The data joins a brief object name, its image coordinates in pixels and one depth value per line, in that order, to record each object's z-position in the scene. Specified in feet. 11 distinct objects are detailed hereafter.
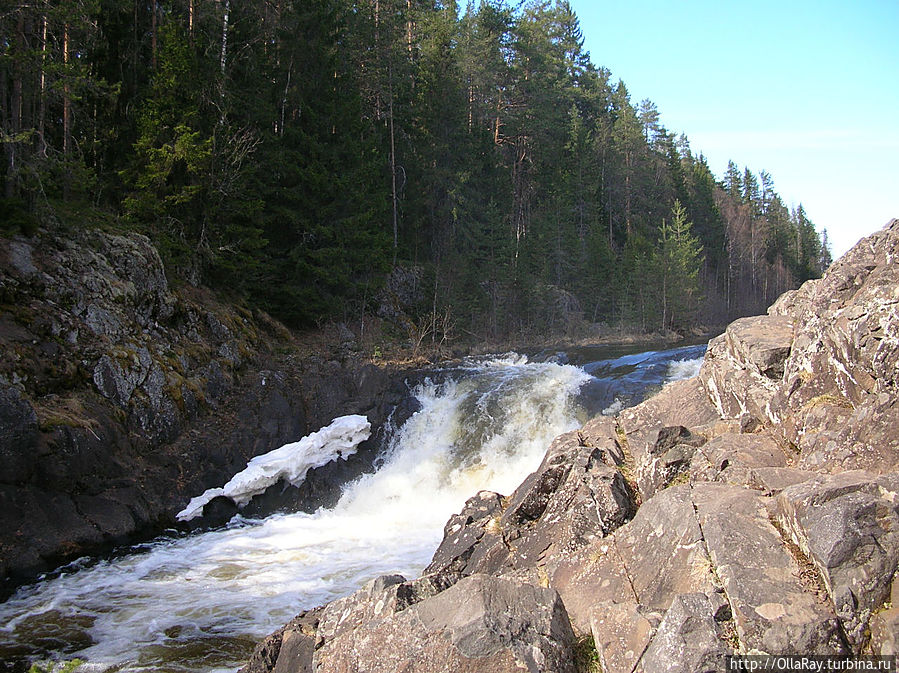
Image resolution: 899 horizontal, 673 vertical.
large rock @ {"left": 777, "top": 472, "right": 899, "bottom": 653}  14.11
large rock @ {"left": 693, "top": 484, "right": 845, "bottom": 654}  13.79
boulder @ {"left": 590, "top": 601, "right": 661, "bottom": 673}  15.10
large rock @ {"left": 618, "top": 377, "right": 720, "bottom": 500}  27.67
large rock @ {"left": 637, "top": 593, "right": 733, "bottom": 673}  13.70
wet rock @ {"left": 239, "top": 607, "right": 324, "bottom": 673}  16.74
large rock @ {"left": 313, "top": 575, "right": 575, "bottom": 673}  14.47
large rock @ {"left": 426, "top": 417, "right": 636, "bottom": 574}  22.77
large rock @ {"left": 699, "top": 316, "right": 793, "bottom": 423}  26.81
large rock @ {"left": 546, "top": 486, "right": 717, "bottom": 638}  16.98
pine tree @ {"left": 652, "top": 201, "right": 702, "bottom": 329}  131.13
